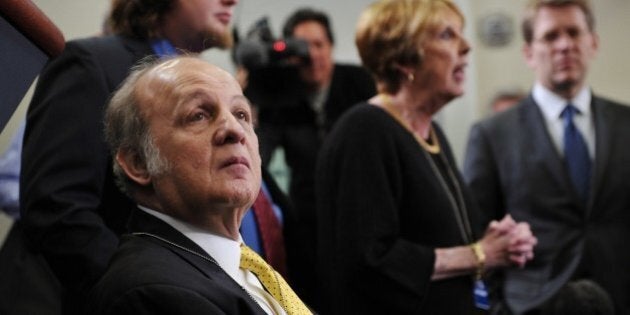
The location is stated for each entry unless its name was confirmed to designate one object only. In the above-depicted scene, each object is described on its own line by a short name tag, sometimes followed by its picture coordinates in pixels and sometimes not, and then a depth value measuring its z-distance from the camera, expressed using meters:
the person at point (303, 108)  3.09
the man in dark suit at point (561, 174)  2.84
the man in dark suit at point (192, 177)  1.49
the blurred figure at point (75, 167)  1.79
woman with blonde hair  2.21
